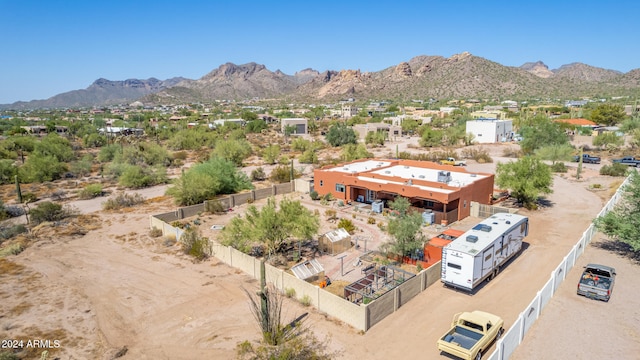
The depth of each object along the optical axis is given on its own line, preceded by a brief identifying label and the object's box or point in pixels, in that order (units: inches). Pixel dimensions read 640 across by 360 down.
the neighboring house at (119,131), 3960.6
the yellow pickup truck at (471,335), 535.5
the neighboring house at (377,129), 3597.9
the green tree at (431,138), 3056.1
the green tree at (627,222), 818.2
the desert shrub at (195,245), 975.0
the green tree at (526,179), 1311.5
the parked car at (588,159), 2219.5
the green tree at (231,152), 2377.0
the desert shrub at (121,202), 1505.9
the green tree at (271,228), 934.4
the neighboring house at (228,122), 4342.8
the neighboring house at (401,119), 4288.9
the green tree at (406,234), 875.4
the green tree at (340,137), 3137.3
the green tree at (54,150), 2514.6
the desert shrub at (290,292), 757.3
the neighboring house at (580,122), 3304.6
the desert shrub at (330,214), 1302.9
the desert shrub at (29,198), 1635.1
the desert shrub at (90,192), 1708.9
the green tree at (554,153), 2094.0
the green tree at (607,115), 3472.0
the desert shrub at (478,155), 2368.4
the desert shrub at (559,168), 1989.4
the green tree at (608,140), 2562.3
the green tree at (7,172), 2056.8
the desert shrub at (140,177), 1886.1
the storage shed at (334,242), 991.6
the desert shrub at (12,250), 1028.9
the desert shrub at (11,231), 1153.4
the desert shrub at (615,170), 1870.1
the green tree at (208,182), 1453.0
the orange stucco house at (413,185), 1228.5
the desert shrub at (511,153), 2523.1
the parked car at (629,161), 2077.6
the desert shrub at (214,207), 1393.9
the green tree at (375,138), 3208.7
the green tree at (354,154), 2276.1
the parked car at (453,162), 2195.3
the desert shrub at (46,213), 1306.6
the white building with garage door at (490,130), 3034.0
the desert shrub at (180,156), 2674.2
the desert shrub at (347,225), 1144.2
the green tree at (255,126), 4138.8
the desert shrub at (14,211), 1427.2
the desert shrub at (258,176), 2016.5
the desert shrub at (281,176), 1894.7
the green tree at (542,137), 2428.6
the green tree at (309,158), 2456.9
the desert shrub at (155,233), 1151.6
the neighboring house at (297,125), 3951.8
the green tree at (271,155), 2485.2
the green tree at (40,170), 2078.0
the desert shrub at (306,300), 727.1
